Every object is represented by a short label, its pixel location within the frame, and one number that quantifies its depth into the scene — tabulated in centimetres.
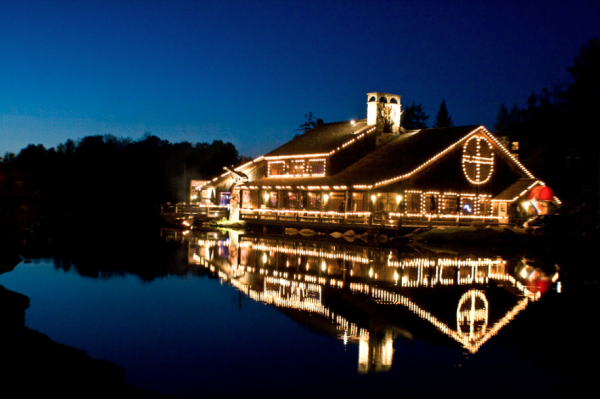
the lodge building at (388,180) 4019
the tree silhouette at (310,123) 8981
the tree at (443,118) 9502
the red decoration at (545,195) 4200
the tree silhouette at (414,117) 8856
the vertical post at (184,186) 8095
